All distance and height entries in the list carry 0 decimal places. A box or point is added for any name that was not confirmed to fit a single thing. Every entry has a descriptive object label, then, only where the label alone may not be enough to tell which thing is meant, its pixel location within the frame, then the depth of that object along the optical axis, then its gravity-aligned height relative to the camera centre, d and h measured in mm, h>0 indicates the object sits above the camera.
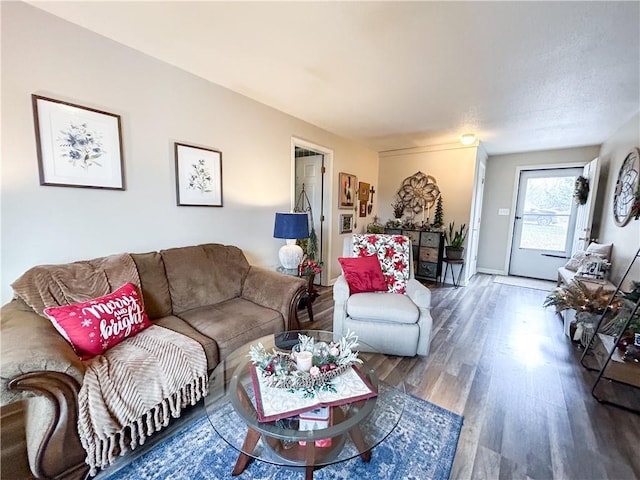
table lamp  2738 -239
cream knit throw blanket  1150 -887
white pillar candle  1268 -723
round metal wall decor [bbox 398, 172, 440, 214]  4523 +373
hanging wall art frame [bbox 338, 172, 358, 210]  4113 +346
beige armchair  2148 -891
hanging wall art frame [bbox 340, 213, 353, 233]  4268 -179
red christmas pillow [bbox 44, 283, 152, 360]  1342 -626
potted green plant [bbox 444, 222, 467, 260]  4180 -423
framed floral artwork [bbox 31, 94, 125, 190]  1577 +376
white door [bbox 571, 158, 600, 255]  3475 +100
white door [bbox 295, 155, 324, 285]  4012 +433
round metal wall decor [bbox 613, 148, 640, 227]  2701 +342
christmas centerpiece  1196 -742
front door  4531 -98
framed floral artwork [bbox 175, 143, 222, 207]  2223 +276
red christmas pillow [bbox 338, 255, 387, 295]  2484 -591
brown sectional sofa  1065 -693
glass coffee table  1029 -934
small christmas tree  4441 -18
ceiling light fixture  3607 +1049
